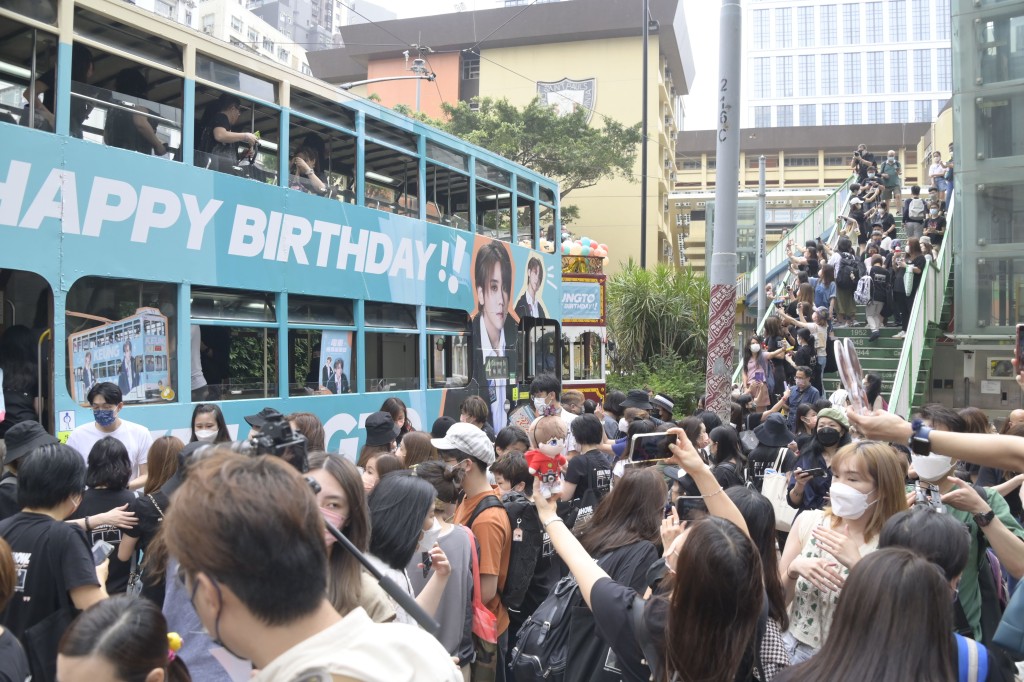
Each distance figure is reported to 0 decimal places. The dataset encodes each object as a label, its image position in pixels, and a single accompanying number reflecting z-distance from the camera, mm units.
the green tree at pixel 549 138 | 32938
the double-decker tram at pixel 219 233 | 6504
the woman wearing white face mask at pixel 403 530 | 2947
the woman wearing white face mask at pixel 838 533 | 3051
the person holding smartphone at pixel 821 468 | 4992
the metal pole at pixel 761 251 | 18672
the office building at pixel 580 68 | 41062
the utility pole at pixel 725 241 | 8266
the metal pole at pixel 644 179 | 29550
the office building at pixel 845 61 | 64438
